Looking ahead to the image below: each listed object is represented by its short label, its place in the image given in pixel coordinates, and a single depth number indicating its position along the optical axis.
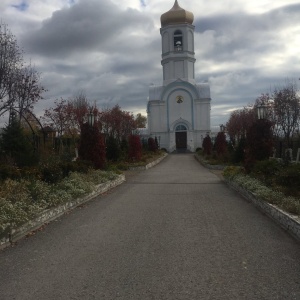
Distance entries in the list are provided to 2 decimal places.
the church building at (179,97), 46.63
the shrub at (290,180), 8.82
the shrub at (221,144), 29.46
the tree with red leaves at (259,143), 13.78
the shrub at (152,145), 38.89
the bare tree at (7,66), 18.06
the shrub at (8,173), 9.19
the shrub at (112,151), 24.82
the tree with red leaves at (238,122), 38.49
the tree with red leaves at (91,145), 16.37
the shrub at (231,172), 13.66
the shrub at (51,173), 9.96
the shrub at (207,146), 34.45
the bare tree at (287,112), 27.12
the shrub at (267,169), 10.97
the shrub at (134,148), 25.67
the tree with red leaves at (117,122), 35.96
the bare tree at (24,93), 19.89
